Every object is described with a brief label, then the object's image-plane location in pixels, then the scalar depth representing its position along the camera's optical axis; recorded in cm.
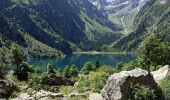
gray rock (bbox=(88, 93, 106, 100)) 1774
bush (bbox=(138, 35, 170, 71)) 3672
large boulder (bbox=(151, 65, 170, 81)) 2201
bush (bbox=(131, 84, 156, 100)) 1567
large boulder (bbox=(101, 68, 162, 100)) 1623
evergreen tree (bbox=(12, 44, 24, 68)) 6115
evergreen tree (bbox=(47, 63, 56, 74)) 7266
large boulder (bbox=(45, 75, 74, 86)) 5252
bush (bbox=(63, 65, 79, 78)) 7709
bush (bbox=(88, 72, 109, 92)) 2065
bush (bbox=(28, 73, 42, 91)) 4467
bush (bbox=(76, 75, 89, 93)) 2225
